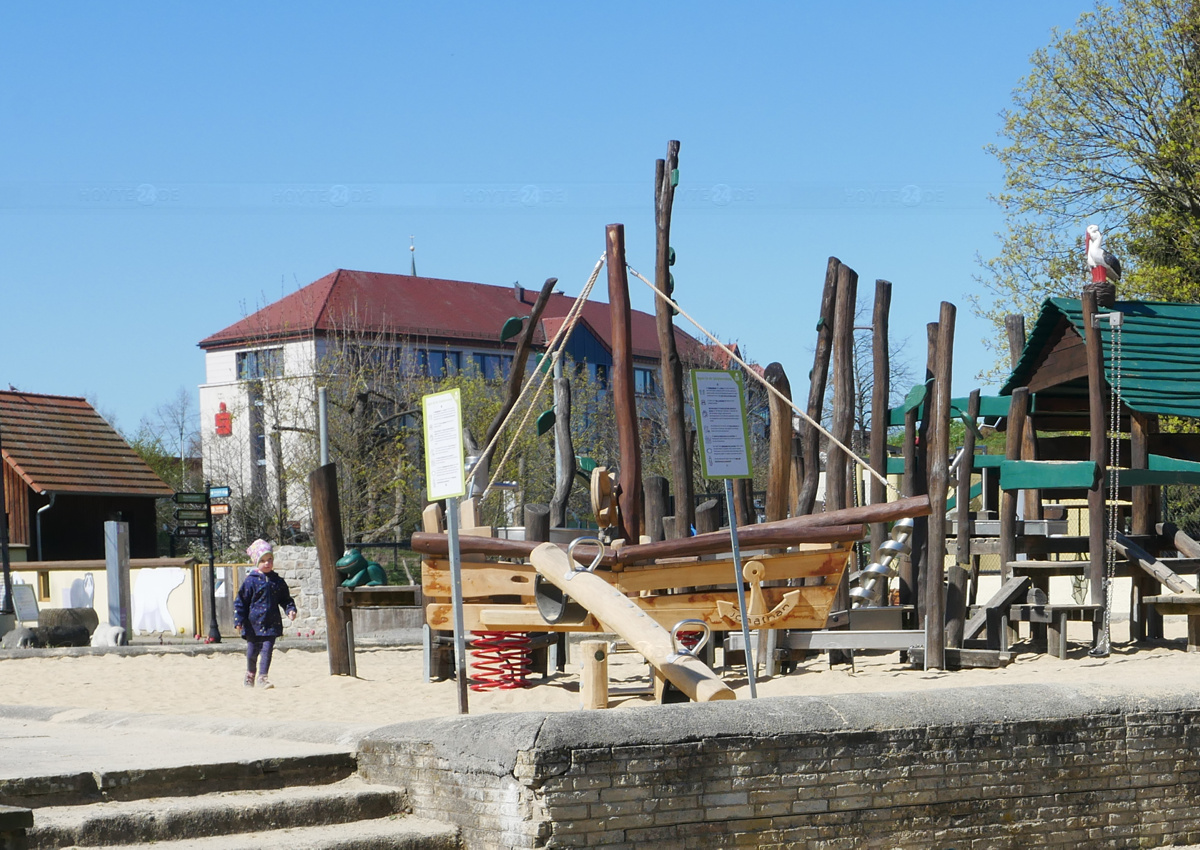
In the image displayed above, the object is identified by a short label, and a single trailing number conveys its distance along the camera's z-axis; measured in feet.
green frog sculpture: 67.82
